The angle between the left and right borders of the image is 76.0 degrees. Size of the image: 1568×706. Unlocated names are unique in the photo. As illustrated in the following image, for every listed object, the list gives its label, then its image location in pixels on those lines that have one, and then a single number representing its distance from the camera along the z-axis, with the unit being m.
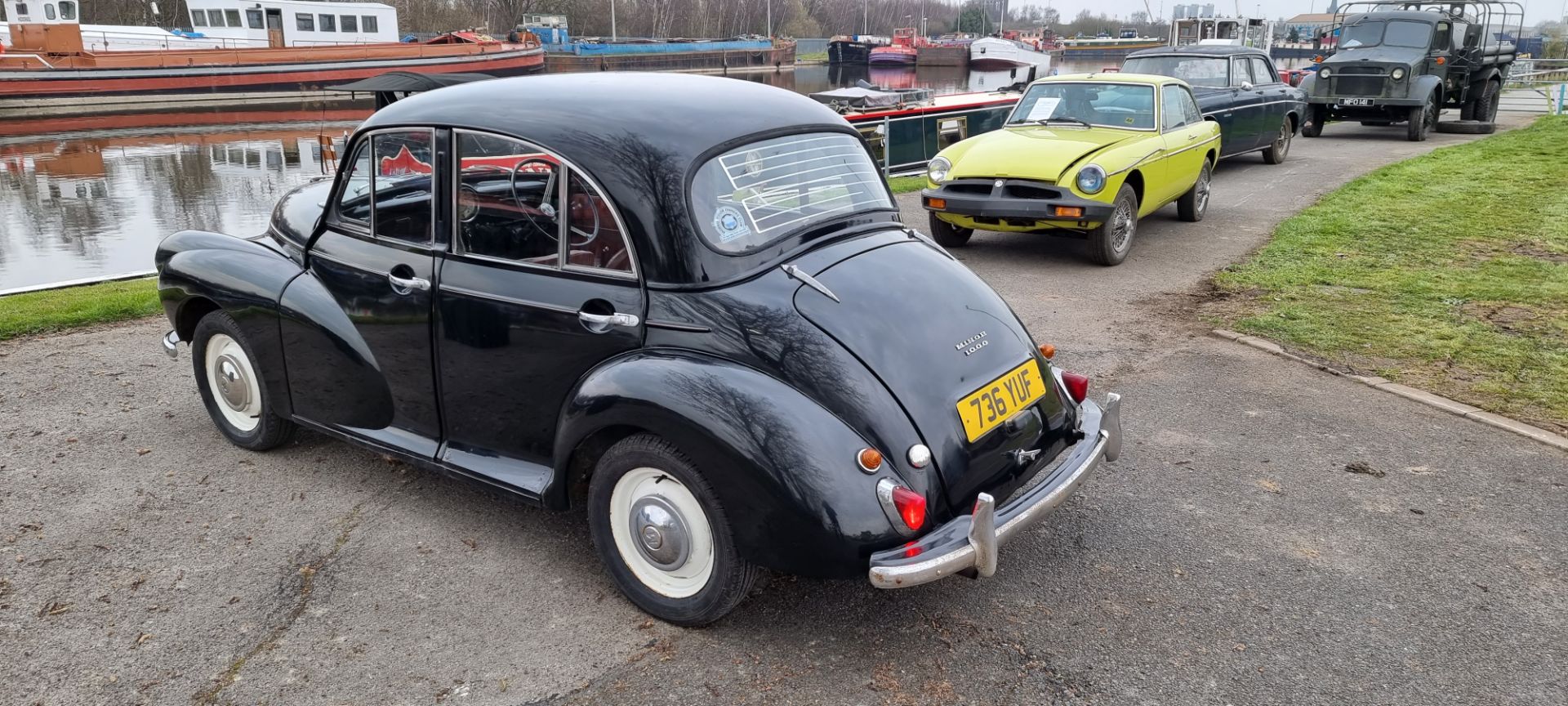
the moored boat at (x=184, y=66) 32.84
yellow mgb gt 8.56
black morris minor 3.19
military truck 17.69
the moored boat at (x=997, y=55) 68.44
